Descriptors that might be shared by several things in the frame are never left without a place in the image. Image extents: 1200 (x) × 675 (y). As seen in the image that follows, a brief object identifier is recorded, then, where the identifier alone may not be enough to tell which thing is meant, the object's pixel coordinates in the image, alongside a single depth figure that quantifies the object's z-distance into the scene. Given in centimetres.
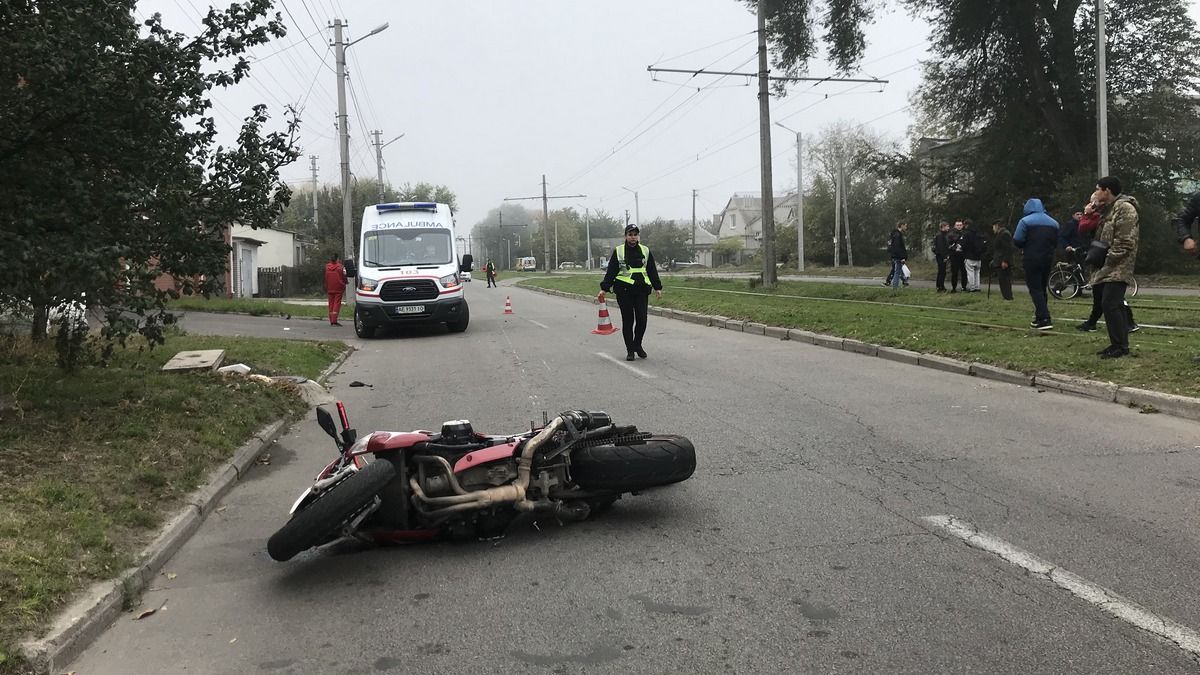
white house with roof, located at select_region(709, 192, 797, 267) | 11491
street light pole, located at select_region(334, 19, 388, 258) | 2788
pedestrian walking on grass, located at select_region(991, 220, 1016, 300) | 1659
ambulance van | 1766
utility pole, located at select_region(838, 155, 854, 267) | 5534
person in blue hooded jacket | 1191
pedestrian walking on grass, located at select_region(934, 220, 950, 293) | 1962
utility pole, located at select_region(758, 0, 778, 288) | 2391
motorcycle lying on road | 436
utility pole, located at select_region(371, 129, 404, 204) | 5791
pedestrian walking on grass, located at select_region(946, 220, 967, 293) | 1908
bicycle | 1712
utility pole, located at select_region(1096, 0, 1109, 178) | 2098
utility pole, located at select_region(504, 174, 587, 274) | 7405
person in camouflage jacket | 916
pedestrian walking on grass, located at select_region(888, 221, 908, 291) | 2191
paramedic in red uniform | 2088
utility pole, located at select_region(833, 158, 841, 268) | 5341
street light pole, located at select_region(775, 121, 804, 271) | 4640
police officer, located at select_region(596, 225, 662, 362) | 1195
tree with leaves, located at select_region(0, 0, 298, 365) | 586
